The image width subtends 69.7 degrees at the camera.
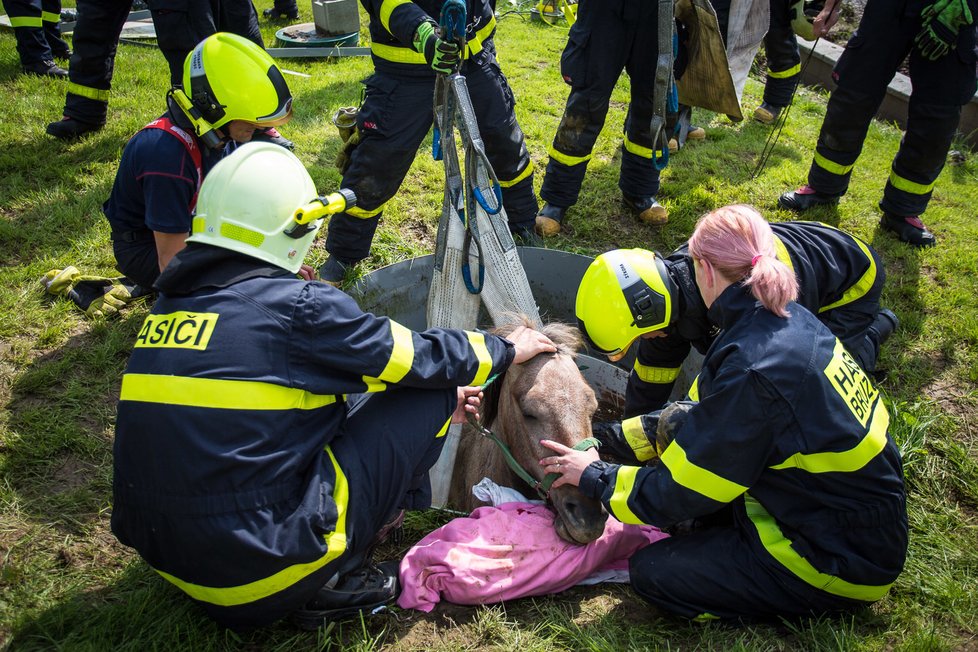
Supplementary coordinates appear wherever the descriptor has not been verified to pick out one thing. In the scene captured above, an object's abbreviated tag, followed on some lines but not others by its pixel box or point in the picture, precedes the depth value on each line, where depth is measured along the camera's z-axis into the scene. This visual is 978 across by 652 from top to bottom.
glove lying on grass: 4.57
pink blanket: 2.94
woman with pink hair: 2.50
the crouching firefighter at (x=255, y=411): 2.26
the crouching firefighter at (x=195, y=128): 3.52
